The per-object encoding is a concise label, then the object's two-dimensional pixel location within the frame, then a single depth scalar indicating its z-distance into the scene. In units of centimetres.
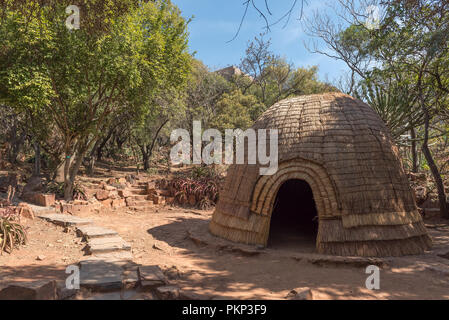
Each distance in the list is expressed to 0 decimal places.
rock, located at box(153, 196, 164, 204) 1210
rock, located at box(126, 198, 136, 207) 1169
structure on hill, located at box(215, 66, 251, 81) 2834
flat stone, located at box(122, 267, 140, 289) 409
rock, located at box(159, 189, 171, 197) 1251
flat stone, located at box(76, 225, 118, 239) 676
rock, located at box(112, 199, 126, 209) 1130
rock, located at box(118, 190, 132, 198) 1188
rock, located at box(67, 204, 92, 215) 949
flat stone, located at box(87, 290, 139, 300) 377
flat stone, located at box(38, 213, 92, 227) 766
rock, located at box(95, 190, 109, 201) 1117
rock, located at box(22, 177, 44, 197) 1044
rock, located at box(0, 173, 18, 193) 1052
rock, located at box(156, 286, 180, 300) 383
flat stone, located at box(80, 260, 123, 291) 397
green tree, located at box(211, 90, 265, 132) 1667
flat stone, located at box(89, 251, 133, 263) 529
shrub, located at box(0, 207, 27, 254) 568
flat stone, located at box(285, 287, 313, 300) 363
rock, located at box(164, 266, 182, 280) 467
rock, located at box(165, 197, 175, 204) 1234
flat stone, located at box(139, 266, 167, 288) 405
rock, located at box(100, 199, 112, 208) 1103
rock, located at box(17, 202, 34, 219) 780
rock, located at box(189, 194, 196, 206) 1231
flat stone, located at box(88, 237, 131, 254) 580
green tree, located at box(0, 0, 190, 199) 802
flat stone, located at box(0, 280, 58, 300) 331
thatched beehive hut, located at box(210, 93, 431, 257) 549
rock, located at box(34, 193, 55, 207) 948
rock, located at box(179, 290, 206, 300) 383
